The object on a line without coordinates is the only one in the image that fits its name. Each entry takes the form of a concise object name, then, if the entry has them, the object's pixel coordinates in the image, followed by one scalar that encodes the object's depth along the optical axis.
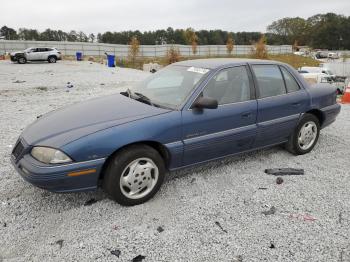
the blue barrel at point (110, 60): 26.27
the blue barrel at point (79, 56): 33.84
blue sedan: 2.95
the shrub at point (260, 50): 44.31
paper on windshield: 3.80
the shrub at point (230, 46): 56.72
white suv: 27.55
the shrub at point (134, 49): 37.26
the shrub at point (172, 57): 31.58
